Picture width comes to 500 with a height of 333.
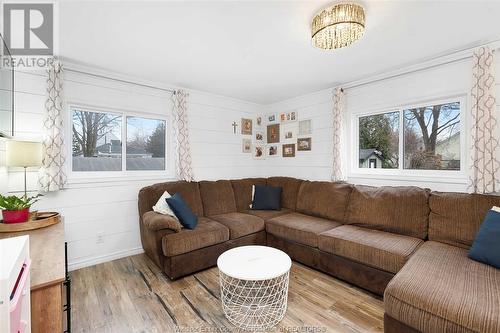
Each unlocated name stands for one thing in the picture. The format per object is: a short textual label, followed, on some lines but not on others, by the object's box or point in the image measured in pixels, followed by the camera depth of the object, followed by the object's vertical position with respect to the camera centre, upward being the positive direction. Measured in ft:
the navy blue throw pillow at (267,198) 12.05 -1.72
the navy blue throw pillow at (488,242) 5.66 -2.01
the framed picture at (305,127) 12.72 +2.25
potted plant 6.05 -1.16
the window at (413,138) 8.60 +1.19
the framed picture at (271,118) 14.82 +3.23
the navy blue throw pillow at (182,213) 8.81 -1.84
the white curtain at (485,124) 7.23 +1.35
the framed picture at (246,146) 14.52 +1.33
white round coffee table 5.83 -3.47
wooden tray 5.82 -1.53
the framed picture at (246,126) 14.45 +2.59
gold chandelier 5.32 +3.47
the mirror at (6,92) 6.32 +2.29
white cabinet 2.24 -1.38
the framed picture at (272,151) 14.67 +1.04
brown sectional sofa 4.61 -2.54
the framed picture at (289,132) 13.58 +2.09
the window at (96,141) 9.32 +1.12
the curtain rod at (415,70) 7.28 +3.85
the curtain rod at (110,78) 8.81 +3.81
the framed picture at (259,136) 15.17 +2.04
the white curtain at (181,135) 11.39 +1.59
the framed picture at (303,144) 12.78 +1.28
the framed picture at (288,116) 13.50 +3.06
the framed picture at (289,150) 13.66 +1.00
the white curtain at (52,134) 8.12 +1.20
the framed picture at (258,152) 15.08 +0.96
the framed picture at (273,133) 14.61 +2.18
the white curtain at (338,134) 10.94 +1.58
